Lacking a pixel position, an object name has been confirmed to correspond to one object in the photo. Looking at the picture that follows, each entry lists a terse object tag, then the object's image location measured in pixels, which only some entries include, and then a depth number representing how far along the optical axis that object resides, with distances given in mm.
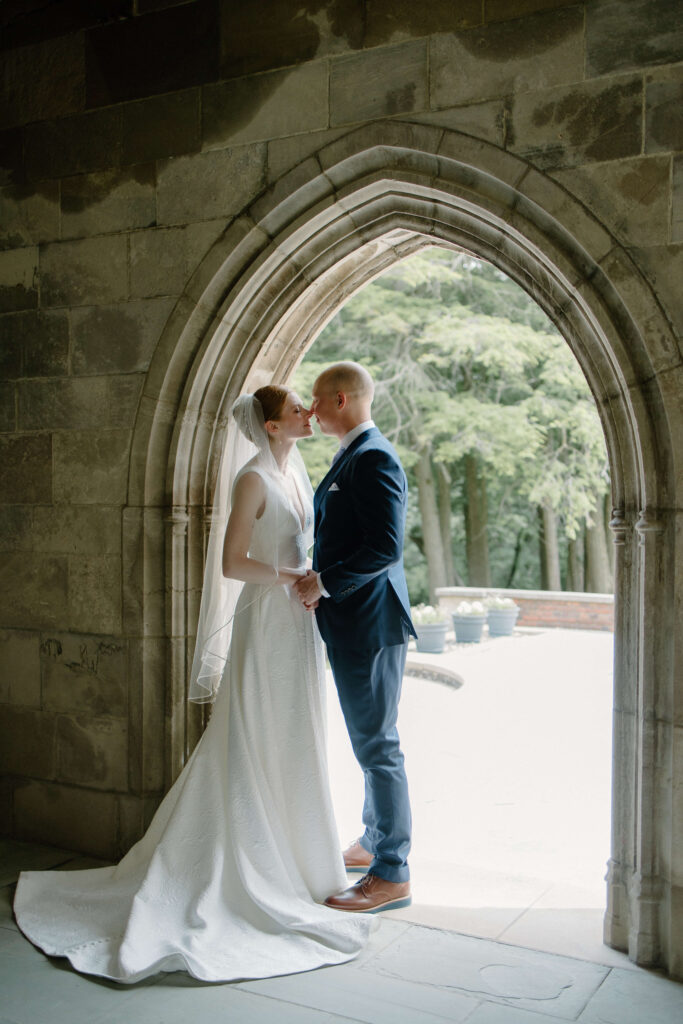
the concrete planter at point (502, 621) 10867
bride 2719
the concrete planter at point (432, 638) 9906
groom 2865
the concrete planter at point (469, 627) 10492
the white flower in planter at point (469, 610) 10523
